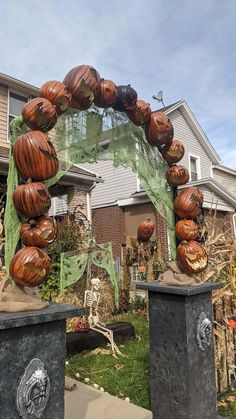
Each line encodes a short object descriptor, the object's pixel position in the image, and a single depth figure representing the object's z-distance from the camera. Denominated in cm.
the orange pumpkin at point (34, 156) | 173
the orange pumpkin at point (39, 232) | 172
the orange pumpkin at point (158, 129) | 262
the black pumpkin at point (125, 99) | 242
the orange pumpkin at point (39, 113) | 184
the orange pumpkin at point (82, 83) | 205
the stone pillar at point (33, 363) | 147
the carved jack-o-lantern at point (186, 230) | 253
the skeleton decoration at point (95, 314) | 463
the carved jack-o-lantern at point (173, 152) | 279
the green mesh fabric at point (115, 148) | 241
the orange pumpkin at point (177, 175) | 279
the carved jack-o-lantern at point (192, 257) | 244
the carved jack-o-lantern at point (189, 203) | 257
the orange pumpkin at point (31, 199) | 169
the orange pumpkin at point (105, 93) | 226
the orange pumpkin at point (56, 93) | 196
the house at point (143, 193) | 1214
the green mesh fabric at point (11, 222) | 186
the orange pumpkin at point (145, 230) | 710
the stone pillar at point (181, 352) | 238
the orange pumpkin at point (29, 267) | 164
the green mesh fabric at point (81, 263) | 528
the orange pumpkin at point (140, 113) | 253
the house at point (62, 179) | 970
